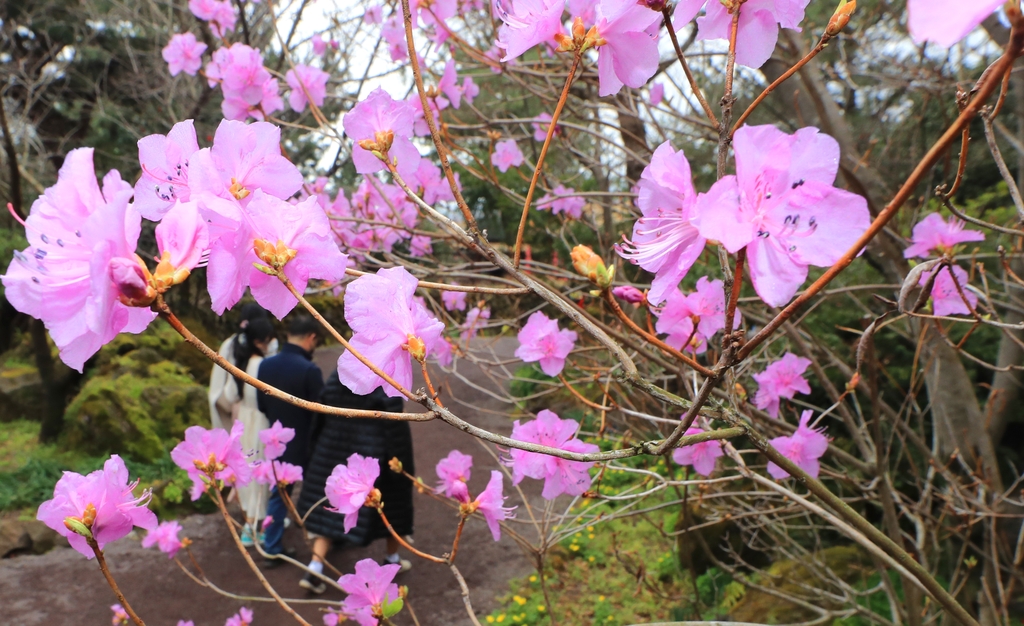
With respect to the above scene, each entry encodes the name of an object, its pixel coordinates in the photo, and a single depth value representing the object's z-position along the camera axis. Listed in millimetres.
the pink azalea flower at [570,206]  839
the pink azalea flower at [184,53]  689
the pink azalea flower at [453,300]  1068
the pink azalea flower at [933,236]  404
